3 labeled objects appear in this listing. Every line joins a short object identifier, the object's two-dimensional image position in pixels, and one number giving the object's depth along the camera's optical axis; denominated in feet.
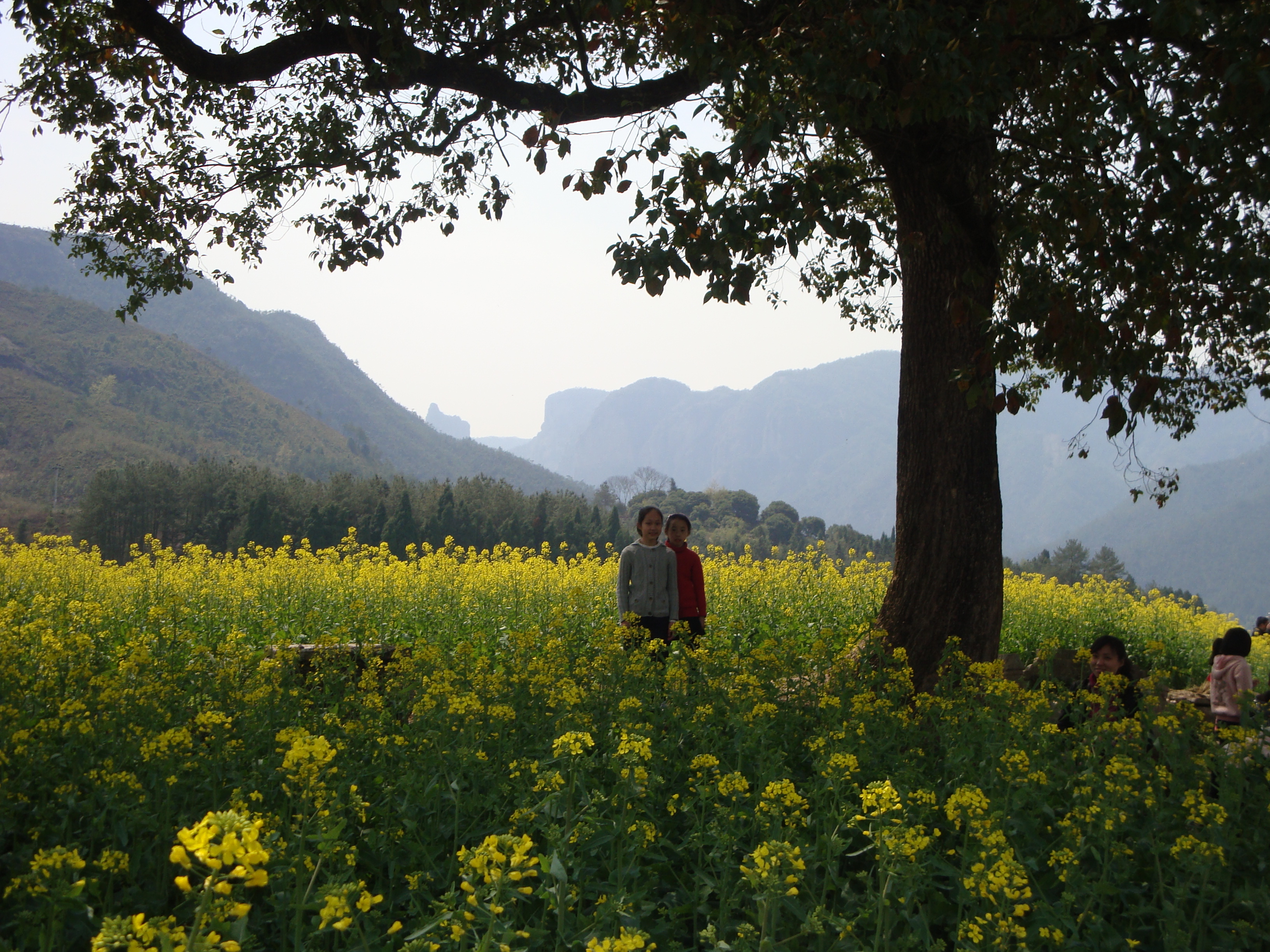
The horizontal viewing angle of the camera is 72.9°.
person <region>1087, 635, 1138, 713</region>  20.07
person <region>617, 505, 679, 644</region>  23.53
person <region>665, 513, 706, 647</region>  24.57
